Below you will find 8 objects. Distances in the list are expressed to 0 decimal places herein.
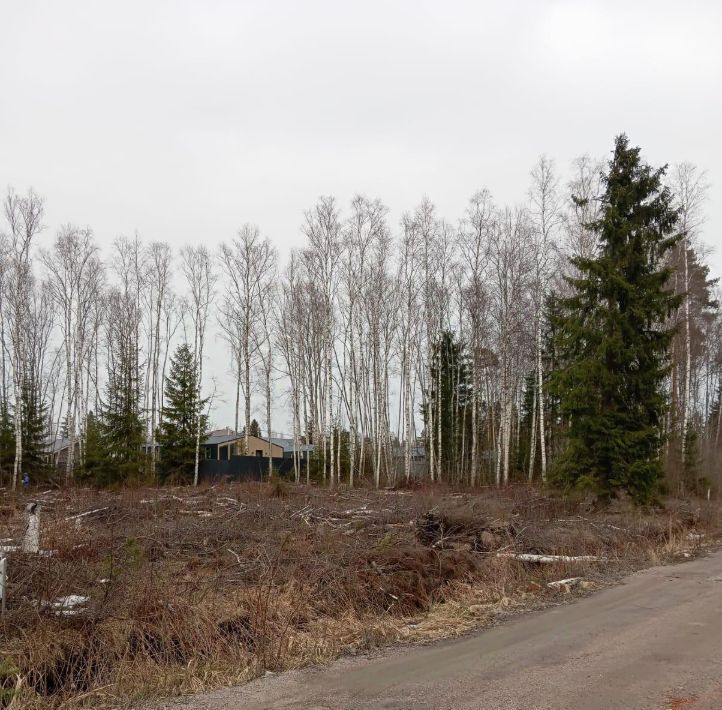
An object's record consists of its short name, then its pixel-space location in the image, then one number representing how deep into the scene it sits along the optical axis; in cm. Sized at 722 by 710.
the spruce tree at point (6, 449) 2838
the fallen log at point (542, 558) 1071
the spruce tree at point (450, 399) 3559
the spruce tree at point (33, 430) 3033
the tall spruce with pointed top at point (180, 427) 3234
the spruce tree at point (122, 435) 2906
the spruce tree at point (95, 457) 2892
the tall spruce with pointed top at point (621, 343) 1659
